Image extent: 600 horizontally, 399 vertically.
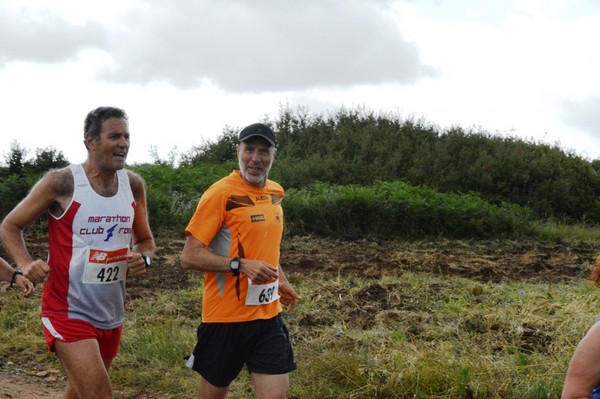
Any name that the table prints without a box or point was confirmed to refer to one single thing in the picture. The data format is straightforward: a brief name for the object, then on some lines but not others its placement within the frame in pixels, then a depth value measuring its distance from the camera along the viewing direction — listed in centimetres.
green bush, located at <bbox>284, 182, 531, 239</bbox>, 1855
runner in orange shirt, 490
